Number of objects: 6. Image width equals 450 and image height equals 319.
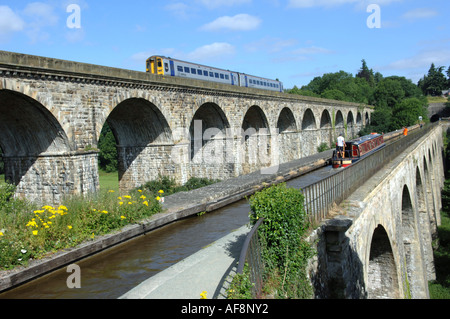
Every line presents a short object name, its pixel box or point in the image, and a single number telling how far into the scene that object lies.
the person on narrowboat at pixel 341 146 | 18.75
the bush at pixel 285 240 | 4.94
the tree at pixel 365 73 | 126.19
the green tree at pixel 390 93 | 79.12
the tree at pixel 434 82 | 110.69
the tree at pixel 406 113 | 57.81
